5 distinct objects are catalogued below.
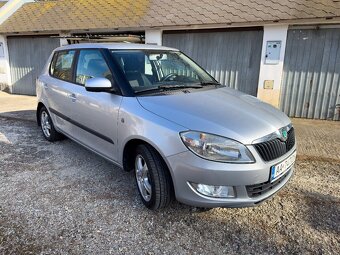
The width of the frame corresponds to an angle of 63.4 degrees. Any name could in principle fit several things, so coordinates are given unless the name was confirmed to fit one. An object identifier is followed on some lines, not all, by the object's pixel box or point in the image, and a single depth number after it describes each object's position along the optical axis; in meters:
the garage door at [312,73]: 6.64
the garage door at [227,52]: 7.27
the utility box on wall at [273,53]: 6.88
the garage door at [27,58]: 10.58
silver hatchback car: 2.33
